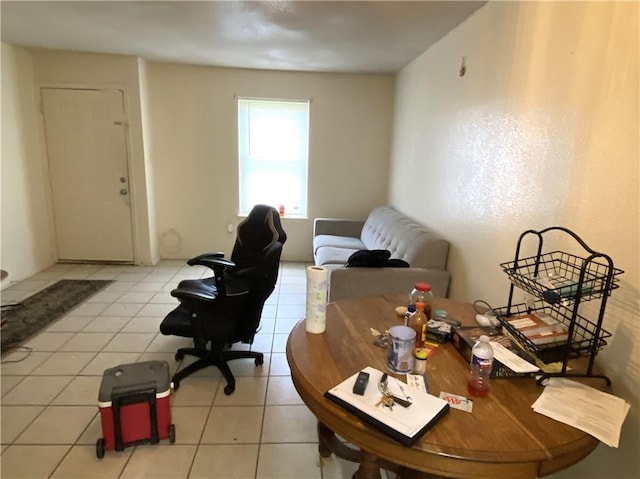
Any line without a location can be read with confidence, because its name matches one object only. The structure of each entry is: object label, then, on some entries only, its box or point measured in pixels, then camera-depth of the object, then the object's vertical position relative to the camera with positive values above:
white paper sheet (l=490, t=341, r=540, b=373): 1.23 -0.60
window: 4.81 +0.13
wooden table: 0.93 -0.66
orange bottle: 1.41 -0.56
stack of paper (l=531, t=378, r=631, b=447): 1.03 -0.65
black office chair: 2.26 -0.87
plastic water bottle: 1.16 -0.58
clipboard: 0.97 -0.63
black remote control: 1.11 -0.62
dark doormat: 2.93 -1.29
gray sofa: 2.68 -0.72
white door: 4.32 -0.17
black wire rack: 1.21 -0.41
